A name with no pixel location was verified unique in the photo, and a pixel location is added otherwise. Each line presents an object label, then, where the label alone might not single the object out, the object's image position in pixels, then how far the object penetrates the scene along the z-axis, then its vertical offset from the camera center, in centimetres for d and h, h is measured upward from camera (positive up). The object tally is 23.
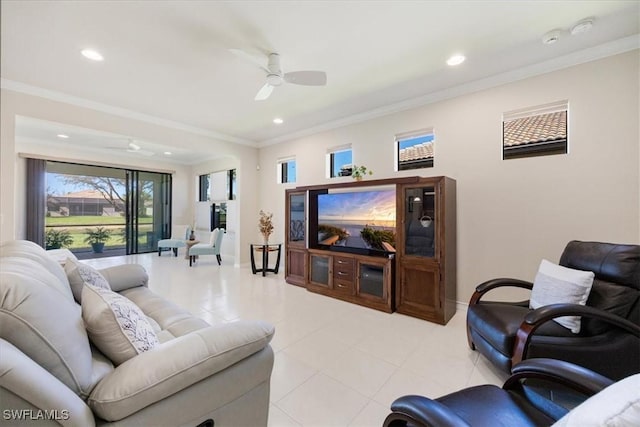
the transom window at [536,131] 272 +88
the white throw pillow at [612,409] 55 -45
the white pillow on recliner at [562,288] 183 -58
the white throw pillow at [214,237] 598 -56
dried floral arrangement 512 -29
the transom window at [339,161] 432 +89
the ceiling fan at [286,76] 248 +133
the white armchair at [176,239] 669 -73
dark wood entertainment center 290 -63
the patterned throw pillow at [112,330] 106 -49
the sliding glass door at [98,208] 605 +13
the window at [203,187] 778 +78
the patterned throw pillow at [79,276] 168 -43
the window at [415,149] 356 +89
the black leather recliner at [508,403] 95 -88
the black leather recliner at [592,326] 163 -81
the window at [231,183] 692 +79
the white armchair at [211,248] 576 -80
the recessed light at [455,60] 259 +154
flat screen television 344 -14
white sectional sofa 73 -56
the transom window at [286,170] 531 +89
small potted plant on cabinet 382 +60
